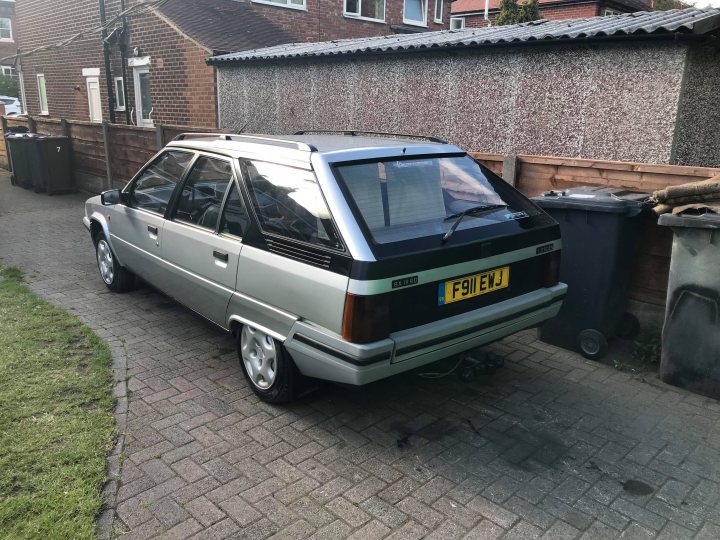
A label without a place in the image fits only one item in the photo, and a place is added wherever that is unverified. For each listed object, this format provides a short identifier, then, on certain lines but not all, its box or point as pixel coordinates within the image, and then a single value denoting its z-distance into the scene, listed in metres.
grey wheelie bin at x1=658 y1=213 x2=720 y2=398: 4.12
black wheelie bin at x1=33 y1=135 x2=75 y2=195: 12.84
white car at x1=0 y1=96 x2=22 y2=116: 32.62
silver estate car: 3.27
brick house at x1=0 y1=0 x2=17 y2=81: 46.34
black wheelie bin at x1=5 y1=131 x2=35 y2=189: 13.06
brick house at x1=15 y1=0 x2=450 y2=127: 12.58
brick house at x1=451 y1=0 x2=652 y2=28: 23.61
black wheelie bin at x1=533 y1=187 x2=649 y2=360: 4.69
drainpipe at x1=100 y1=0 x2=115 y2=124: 14.98
